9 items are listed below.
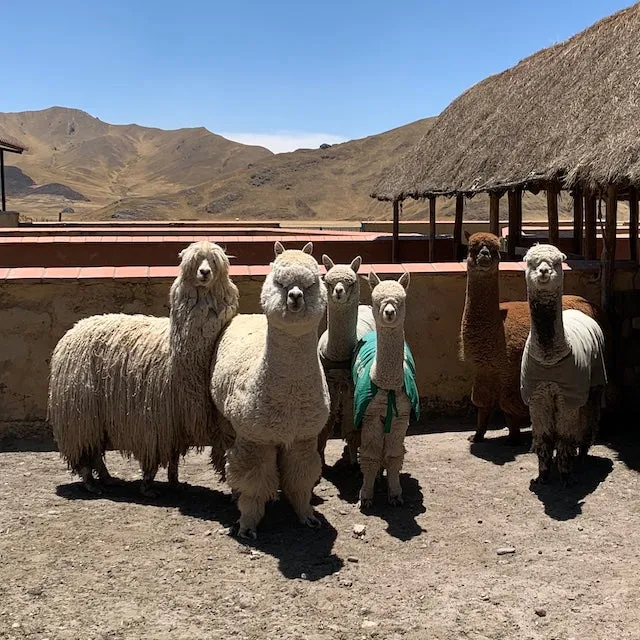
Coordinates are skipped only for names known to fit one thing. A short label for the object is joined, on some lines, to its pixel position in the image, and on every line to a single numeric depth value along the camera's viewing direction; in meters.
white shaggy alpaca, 4.77
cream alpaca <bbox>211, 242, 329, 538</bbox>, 3.97
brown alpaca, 5.75
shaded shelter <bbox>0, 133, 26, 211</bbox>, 21.04
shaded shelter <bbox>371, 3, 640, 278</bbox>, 7.16
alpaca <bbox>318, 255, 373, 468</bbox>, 5.23
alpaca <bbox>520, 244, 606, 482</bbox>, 4.94
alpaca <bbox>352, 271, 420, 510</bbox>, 4.65
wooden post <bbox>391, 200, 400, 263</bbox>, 12.43
